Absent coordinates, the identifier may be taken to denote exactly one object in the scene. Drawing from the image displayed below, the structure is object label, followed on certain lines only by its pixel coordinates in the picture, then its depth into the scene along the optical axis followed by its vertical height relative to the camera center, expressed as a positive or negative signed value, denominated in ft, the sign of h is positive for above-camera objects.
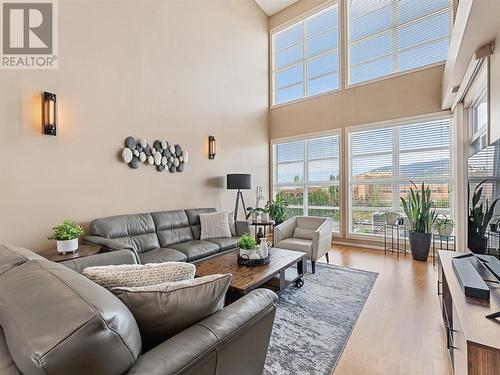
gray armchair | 11.10 -2.49
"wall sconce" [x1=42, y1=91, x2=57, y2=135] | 8.90 +2.76
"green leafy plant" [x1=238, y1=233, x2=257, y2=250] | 8.68 -1.99
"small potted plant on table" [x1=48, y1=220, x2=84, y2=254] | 7.86 -1.61
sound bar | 4.93 -2.09
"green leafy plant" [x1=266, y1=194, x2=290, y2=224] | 17.74 -1.75
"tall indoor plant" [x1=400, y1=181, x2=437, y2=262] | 12.94 -2.03
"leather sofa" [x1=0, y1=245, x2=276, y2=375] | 2.02 -1.36
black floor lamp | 15.42 +0.38
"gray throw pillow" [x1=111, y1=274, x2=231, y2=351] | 3.06 -1.53
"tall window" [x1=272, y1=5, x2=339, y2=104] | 18.31 +10.39
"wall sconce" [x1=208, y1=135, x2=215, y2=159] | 15.55 +2.54
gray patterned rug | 5.77 -4.08
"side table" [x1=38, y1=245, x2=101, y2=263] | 7.38 -2.10
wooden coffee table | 7.04 -2.73
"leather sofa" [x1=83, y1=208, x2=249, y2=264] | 9.45 -2.11
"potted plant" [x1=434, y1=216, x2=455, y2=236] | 12.43 -2.05
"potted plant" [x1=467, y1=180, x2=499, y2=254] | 5.85 -0.89
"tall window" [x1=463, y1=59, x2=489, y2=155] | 7.98 +3.15
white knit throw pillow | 3.49 -1.30
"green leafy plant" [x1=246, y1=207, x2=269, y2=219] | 16.49 -1.63
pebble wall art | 11.52 +1.67
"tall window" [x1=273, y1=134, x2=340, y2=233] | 17.99 +0.89
